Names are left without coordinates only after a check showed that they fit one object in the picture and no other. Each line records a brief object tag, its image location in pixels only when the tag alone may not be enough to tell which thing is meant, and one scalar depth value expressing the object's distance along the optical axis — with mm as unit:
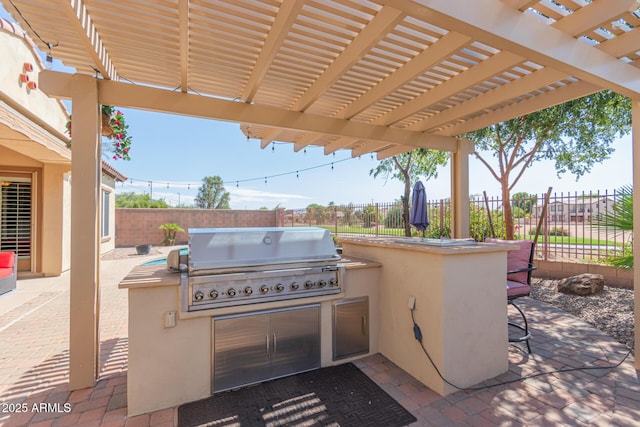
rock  5137
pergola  2115
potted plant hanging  3025
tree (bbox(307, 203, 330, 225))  12753
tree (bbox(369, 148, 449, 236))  9438
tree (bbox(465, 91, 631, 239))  6605
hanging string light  18709
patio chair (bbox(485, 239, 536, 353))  3328
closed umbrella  3314
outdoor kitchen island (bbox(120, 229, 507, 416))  2295
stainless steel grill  2402
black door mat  2166
